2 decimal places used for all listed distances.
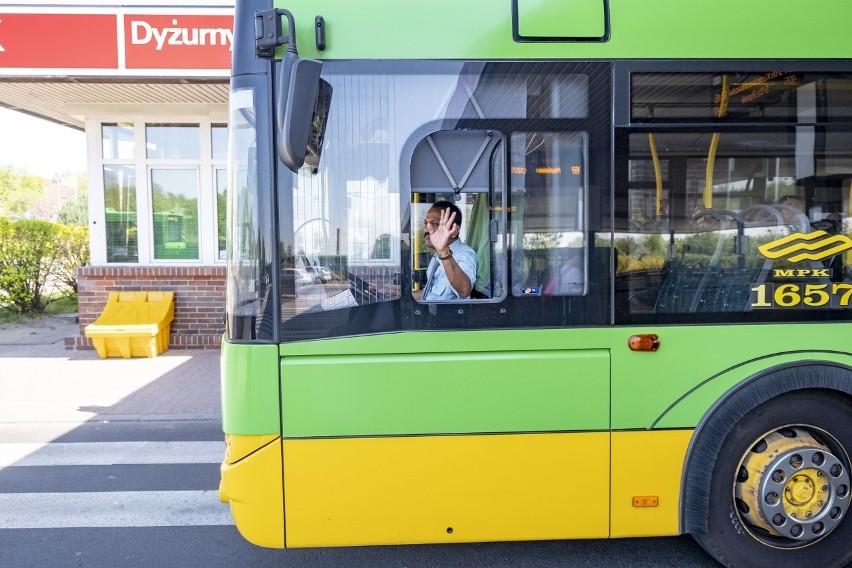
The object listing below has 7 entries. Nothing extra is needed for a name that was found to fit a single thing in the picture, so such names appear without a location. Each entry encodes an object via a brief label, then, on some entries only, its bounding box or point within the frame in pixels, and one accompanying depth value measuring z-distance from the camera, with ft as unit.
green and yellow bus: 9.52
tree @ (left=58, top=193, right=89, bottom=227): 84.40
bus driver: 9.71
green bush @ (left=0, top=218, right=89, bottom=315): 36.94
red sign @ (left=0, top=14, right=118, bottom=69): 25.75
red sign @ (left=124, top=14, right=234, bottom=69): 26.02
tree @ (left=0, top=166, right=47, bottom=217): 102.71
